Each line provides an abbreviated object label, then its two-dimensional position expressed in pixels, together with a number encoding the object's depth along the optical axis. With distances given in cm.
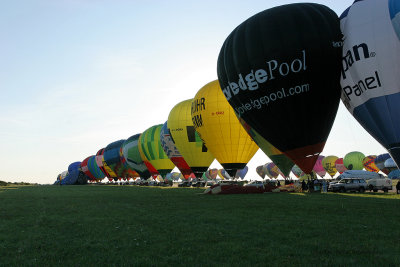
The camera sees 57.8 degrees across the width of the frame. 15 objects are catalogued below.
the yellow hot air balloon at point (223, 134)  3834
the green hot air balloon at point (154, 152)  6619
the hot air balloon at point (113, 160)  9550
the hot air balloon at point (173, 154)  5516
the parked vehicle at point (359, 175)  4794
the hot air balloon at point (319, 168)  11031
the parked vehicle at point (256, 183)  4175
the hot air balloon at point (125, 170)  9082
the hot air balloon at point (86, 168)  12614
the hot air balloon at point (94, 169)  11635
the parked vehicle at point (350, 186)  3550
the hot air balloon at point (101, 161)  10622
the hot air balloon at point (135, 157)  7800
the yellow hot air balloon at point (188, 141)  4862
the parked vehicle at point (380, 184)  3731
